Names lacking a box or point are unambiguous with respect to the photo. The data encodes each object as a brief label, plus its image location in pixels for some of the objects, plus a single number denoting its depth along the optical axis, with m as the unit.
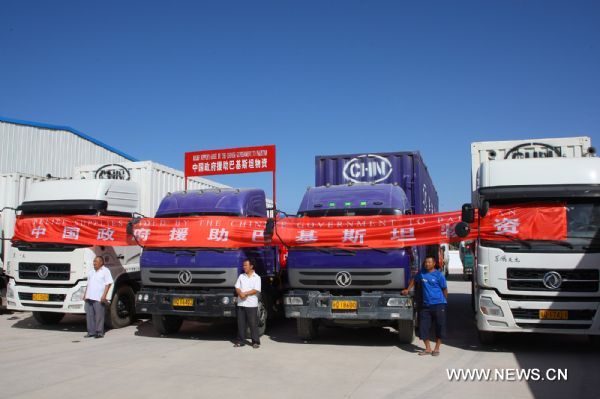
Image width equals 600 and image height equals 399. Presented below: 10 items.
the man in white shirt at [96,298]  10.37
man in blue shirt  8.55
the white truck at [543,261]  8.12
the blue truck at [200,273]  9.59
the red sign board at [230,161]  13.37
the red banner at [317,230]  8.52
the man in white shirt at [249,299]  9.33
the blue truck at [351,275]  8.77
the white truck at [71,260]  10.84
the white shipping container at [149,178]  12.94
